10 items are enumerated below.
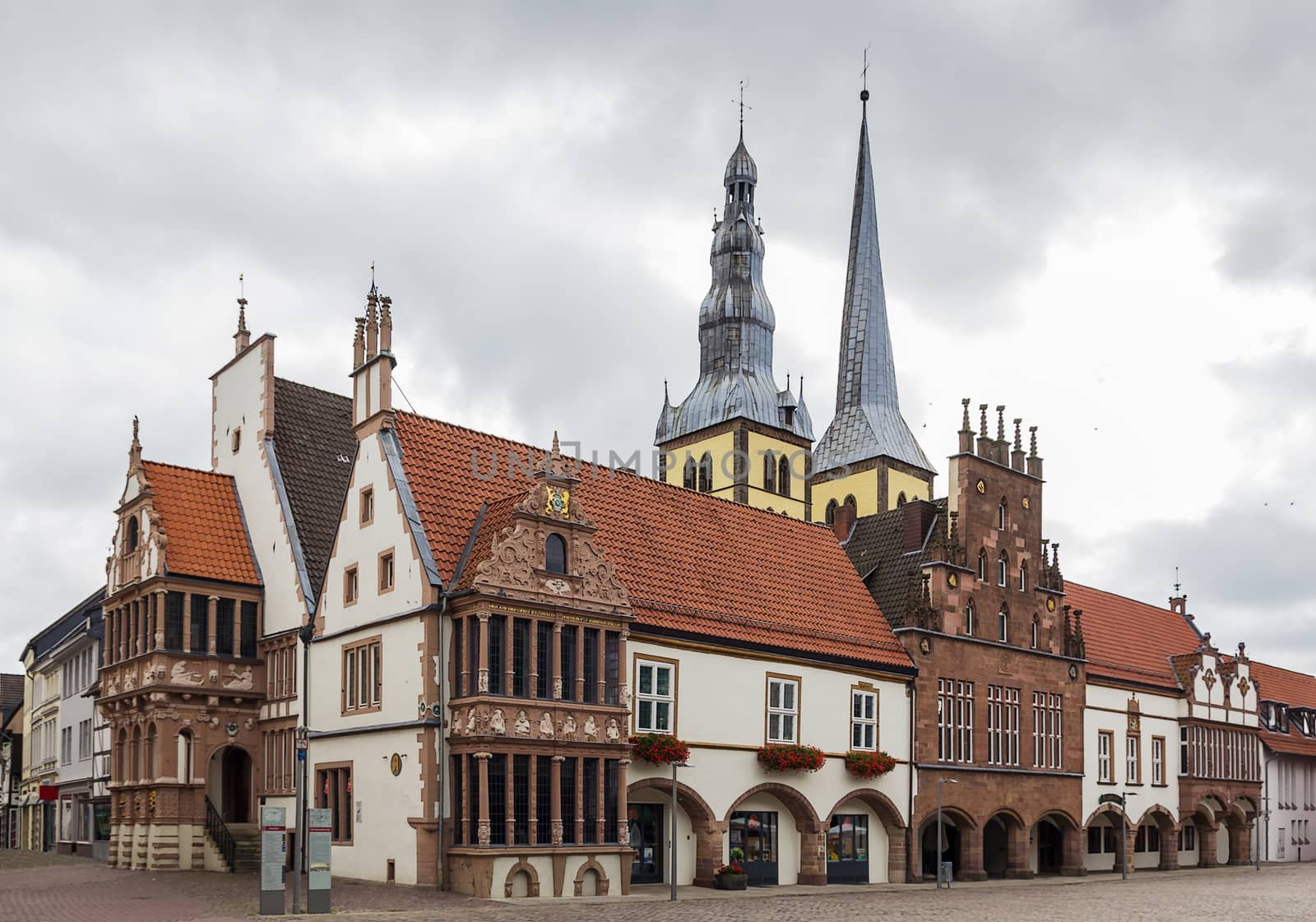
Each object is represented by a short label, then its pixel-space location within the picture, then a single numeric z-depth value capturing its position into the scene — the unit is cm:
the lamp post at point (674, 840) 3403
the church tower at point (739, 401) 10369
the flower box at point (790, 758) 4066
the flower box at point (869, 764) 4350
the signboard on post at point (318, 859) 2809
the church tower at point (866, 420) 10181
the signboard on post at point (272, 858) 2739
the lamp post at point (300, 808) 2748
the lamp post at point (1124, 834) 5169
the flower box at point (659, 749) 3706
